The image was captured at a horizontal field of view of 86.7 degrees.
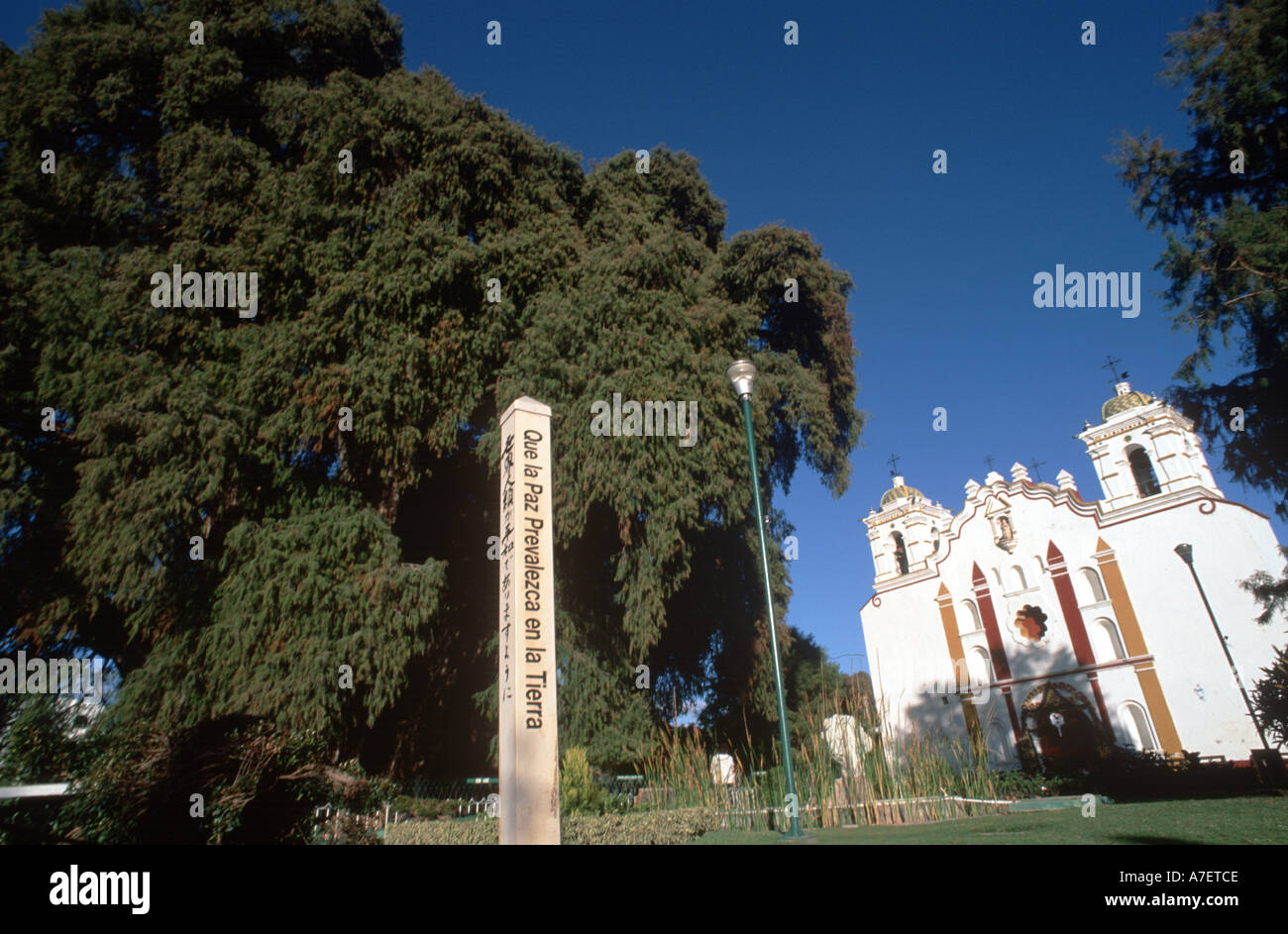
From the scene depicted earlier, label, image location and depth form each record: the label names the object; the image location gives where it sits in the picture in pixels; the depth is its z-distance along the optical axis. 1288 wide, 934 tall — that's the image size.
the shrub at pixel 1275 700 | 11.41
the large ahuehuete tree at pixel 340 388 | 10.20
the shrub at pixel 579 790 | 8.56
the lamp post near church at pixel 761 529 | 6.29
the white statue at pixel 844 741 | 8.52
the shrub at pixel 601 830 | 6.41
